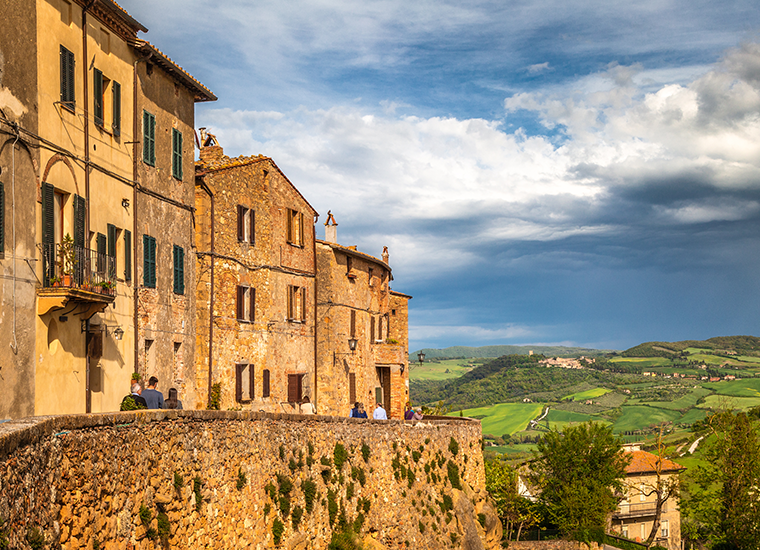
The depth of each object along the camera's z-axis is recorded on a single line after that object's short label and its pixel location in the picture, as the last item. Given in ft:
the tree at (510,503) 188.75
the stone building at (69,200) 56.49
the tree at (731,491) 194.08
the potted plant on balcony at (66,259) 60.44
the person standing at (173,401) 78.12
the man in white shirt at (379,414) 108.27
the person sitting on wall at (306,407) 101.09
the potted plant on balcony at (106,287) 65.60
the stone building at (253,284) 100.22
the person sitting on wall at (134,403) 52.08
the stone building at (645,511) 253.24
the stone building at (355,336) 129.39
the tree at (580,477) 180.96
